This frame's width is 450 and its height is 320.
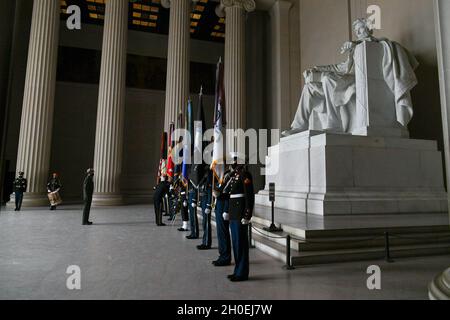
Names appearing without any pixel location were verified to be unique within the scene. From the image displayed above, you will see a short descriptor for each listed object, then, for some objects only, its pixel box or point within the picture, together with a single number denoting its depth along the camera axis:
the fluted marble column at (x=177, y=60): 13.65
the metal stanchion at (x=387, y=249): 3.75
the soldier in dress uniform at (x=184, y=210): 6.14
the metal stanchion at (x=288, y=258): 3.45
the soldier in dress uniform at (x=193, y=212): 5.32
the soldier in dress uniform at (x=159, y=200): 6.97
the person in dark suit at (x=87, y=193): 6.96
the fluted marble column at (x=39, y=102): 11.53
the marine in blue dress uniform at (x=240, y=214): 3.08
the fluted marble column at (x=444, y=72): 2.12
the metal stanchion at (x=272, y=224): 4.70
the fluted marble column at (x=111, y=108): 12.59
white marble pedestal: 5.92
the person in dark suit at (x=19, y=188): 10.02
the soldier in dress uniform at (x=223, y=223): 3.56
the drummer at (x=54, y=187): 10.28
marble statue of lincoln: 6.77
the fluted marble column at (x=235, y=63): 14.33
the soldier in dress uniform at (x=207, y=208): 4.51
